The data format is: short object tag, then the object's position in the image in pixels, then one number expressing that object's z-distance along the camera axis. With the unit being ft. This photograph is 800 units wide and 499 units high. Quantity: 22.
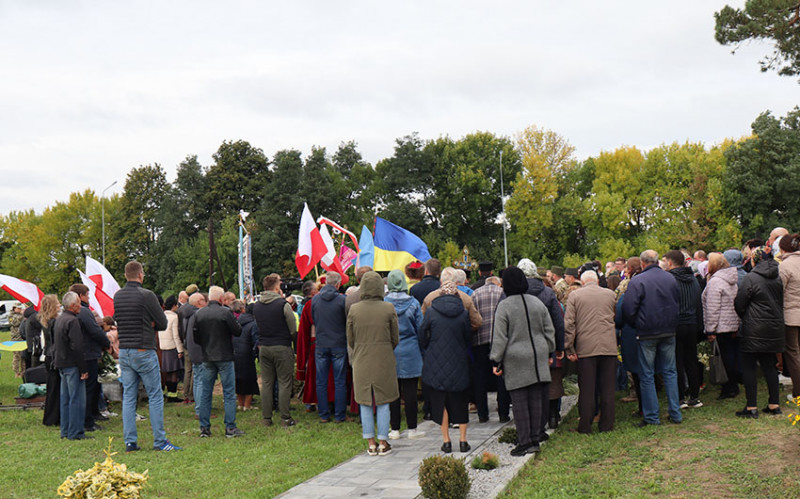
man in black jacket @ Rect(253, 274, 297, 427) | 32.40
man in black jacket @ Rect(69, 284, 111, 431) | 30.83
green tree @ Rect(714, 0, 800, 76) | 49.14
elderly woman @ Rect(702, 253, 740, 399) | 28.73
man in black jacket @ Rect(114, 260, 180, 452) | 27.61
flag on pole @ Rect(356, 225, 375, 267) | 44.09
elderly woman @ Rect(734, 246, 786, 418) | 26.14
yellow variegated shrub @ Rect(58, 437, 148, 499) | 13.06
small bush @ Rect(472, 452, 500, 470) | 21.95
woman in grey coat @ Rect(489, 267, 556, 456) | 23.49
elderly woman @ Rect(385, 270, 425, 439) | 28.02
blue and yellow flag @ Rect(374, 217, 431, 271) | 42.01
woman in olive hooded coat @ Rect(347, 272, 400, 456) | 25.62
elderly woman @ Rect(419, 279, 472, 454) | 24.45
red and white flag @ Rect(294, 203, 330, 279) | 48.78
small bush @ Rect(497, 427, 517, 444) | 25.14
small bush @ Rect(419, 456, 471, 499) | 17.89
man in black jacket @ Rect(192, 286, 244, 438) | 29.81
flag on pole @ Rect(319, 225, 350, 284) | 48.47
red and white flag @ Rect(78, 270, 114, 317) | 42.78
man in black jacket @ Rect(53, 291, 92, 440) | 30.19
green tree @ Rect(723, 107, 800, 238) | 130.31
